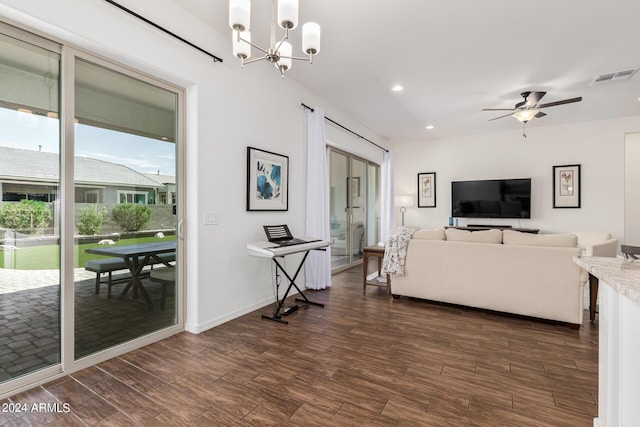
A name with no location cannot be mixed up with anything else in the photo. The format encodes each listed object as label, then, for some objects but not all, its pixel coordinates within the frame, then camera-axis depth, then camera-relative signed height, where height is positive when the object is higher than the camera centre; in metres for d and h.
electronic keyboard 3.09 -0.39
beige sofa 3.14 -0.67
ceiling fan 4.46 +1.53
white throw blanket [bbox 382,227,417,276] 3.96 -0.53
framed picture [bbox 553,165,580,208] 6.09 +0.47
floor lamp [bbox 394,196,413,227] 7.24 +0.21
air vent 3.89 +1.69
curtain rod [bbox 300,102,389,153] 4.39 +1.43
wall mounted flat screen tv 6.43 +0.25
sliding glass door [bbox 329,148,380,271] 5.87 +0.06
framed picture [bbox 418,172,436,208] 7.44 +0.48
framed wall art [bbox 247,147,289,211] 3.49 +0.35
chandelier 1.75 +1.09
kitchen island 1.09 -0.51
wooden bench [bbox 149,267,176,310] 2.83 -0.61
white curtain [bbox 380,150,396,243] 7.38 +0.27
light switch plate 3.01 -0.08
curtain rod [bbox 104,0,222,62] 2.25 +1.44
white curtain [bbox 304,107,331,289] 4.43 +0.19
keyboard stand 3.24 -1.11
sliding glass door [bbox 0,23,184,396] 2.01 +0.01
